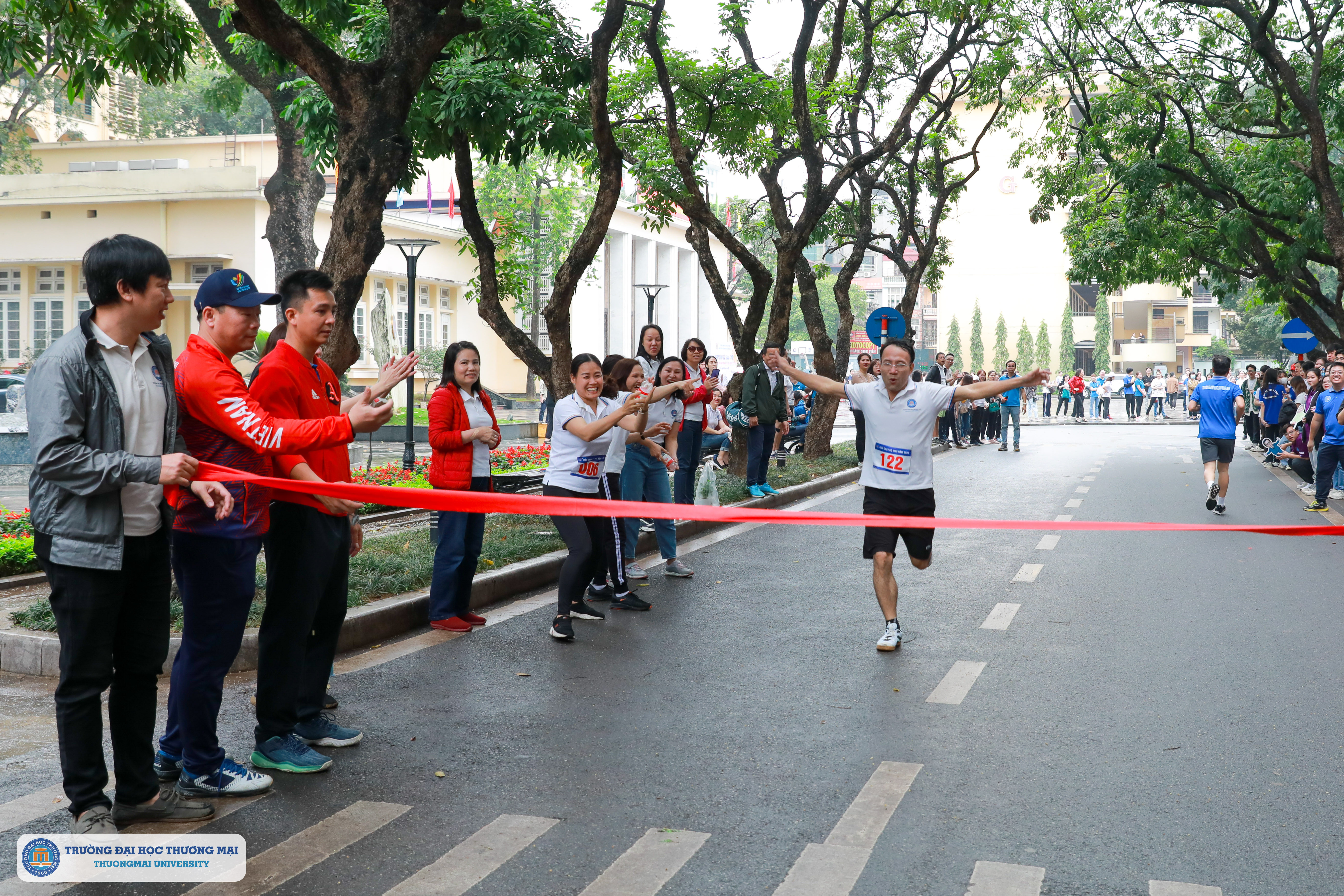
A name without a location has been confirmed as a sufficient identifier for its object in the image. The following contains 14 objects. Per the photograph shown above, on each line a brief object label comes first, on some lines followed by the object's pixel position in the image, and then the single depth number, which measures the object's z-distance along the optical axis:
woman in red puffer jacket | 7.31
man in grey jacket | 3.73
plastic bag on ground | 11.52
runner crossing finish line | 7.11
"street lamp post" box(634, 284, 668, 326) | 26.28
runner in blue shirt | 13.77
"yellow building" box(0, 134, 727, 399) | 31.30
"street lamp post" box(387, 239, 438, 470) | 16.22
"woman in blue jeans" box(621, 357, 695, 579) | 8.98
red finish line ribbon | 4.51
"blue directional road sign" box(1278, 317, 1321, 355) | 23.64
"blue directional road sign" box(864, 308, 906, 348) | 18.97
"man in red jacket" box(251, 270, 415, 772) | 4.66
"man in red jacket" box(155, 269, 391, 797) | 4.21
